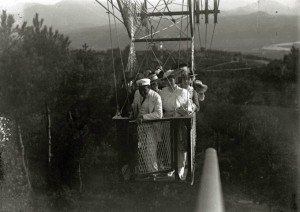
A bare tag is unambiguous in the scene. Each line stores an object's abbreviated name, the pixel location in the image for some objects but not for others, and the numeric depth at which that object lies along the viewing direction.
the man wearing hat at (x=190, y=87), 7.47
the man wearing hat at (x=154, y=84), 7.15
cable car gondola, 6.60
